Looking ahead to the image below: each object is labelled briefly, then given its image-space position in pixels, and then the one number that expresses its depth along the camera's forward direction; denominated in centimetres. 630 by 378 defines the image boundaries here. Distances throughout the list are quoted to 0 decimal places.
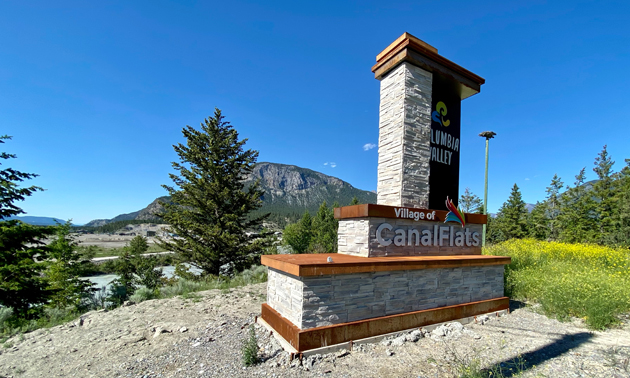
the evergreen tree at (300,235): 3788
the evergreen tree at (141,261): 1231
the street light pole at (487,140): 1357
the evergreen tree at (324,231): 3587
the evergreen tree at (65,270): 1559
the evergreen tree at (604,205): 2908
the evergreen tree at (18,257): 1159
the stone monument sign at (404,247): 439
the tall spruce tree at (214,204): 1667
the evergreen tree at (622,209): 2149
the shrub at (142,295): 808
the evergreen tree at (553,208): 3666
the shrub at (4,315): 716
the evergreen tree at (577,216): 3038
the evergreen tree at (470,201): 3903
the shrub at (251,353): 392
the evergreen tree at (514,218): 3834
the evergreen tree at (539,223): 3766
